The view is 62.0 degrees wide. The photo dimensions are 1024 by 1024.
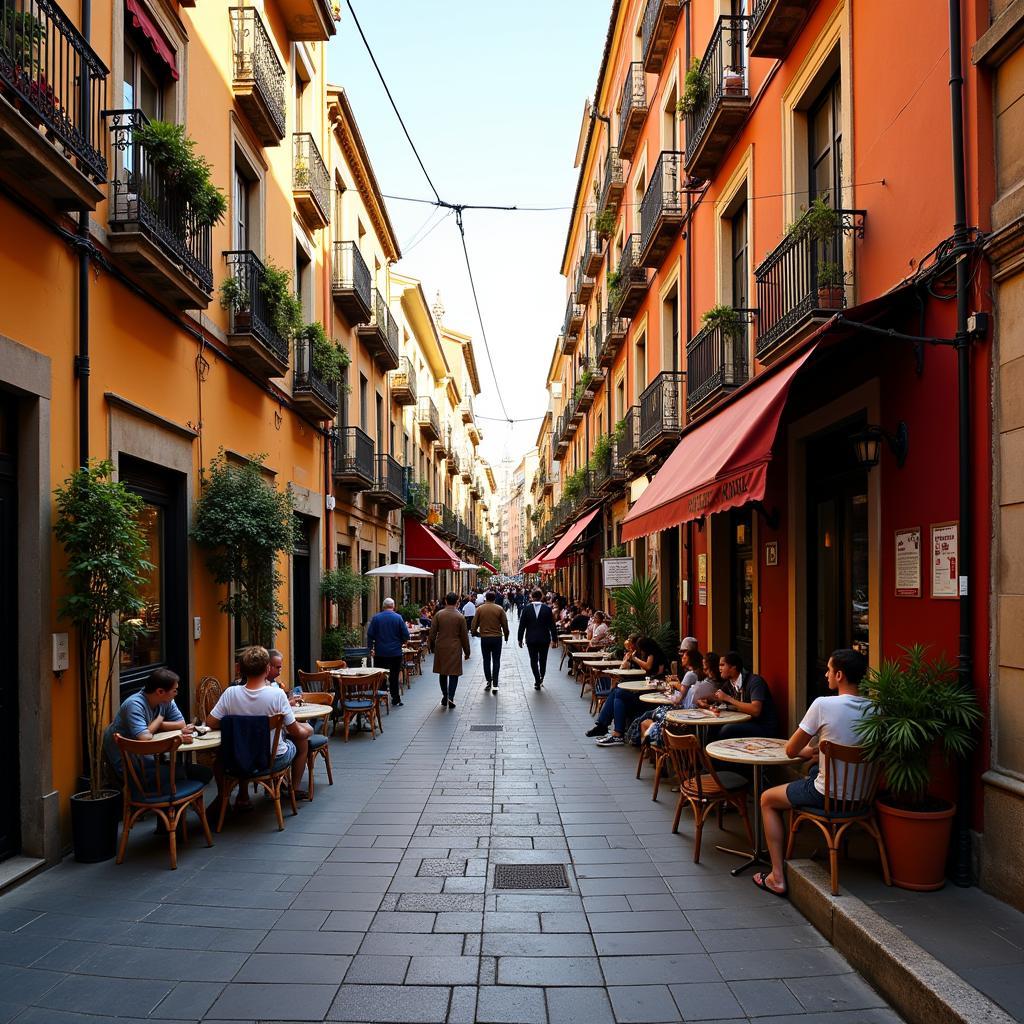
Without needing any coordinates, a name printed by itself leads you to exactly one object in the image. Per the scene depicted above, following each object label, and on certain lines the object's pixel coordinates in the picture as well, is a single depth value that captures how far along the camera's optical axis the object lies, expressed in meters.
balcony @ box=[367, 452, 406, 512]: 19.97
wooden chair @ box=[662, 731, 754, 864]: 6.27
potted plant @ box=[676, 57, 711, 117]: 11.03
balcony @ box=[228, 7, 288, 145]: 10.43
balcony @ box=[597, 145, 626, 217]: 18.83
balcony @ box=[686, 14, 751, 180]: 9.95
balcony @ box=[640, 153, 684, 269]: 13.03
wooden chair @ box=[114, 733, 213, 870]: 5.95
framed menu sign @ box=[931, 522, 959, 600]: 5.25
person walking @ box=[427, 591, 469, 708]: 13.94
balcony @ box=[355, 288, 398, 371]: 18.80
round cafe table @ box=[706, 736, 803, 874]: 5.84
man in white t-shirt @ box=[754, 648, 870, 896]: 5.24
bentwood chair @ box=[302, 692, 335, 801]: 8.02
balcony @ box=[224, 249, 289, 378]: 10.14
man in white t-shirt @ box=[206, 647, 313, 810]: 6.98
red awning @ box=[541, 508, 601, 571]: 22.34
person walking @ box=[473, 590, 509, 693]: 16.20
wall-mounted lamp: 5.99
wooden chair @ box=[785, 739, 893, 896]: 5.05
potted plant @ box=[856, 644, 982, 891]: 4.88
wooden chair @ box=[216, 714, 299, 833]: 6.84
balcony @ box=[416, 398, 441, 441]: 30.62
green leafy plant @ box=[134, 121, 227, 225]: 7.38
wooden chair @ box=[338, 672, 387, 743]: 11.14
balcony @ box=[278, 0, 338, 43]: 12.10
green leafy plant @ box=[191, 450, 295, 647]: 9.04
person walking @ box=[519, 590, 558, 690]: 16.72
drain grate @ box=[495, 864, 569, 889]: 5.54
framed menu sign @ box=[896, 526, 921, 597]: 5.74
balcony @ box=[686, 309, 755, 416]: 10.02
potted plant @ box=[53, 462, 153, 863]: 5.94
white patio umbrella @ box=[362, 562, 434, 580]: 17.84
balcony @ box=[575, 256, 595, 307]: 24.81
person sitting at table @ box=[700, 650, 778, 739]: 7.59
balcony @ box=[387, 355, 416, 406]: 24.14
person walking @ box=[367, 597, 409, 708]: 13.78
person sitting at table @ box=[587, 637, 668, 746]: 10.75
